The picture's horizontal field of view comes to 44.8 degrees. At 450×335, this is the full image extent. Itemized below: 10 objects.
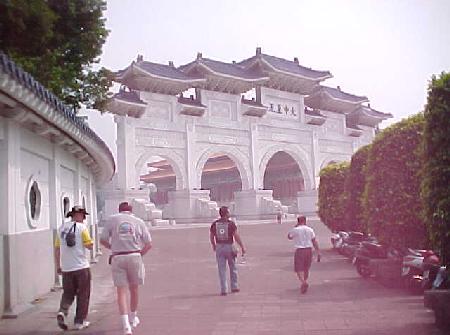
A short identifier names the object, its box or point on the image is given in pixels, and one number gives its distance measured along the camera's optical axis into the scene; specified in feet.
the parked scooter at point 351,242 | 48.15
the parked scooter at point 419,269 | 26.41
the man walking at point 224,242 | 29.96
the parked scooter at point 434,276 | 24.00
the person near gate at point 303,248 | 30.53
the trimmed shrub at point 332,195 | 58.59
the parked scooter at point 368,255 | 35.40
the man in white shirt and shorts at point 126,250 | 20.70
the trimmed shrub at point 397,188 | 31.78
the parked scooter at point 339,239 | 53.72
